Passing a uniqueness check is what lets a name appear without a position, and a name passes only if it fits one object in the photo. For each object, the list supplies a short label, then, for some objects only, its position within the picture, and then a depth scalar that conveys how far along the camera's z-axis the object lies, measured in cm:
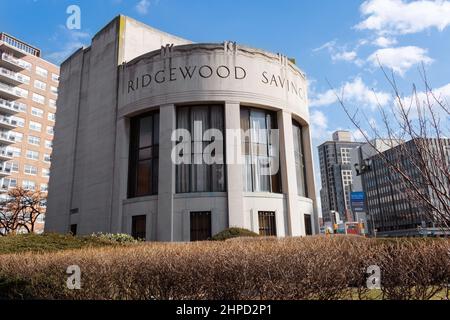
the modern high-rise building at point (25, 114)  7612
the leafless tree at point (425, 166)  462
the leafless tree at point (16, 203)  5825
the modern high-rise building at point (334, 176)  14229
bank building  2667
